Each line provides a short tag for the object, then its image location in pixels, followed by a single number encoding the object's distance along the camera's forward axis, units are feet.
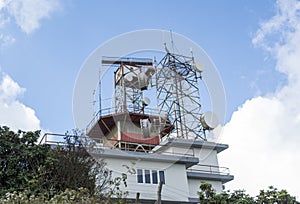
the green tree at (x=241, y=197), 62.80
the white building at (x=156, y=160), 73.10
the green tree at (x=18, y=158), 59.00
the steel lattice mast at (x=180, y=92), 89.04
